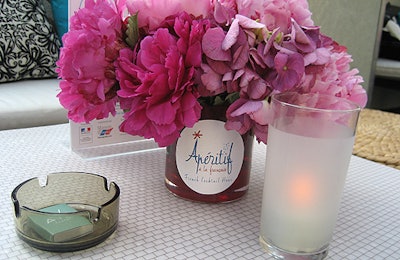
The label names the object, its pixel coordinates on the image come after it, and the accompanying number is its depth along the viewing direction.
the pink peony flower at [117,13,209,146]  0.49
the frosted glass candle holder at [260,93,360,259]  0.45
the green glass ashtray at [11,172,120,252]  0.46
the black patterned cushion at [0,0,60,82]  1.56
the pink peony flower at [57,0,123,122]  0.51
